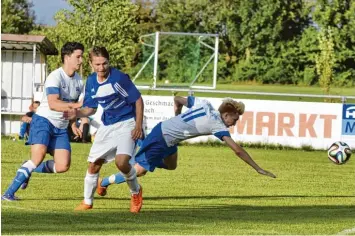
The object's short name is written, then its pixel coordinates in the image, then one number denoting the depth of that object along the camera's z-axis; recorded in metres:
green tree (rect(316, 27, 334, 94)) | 50.98
